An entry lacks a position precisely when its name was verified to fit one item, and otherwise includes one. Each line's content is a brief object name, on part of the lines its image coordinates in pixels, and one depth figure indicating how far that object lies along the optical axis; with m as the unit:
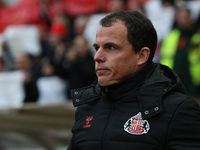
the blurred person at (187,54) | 11.55
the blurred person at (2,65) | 17.20
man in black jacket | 3.95
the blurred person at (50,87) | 14.41
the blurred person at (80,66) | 12.89
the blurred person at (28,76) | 14.37
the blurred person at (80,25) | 16.42
